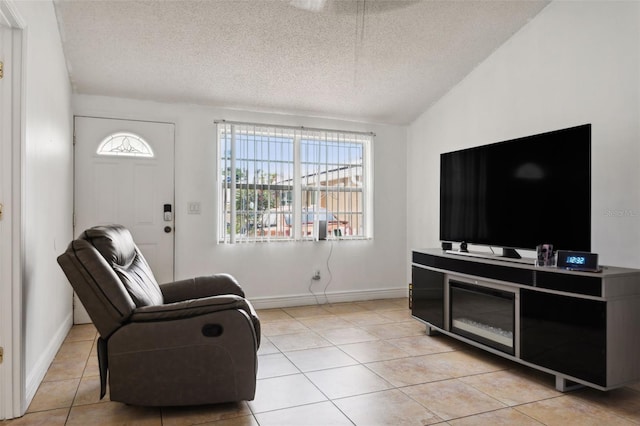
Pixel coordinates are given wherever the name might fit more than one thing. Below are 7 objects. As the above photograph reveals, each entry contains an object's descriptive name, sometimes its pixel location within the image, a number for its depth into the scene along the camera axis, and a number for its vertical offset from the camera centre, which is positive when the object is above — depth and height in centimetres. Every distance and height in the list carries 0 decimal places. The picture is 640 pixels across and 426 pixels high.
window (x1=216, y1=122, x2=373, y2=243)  456 +34
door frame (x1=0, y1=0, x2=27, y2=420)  218 -14
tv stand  237 -65
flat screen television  270 +16
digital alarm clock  247 -27
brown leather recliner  213 -66
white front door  406 +28
